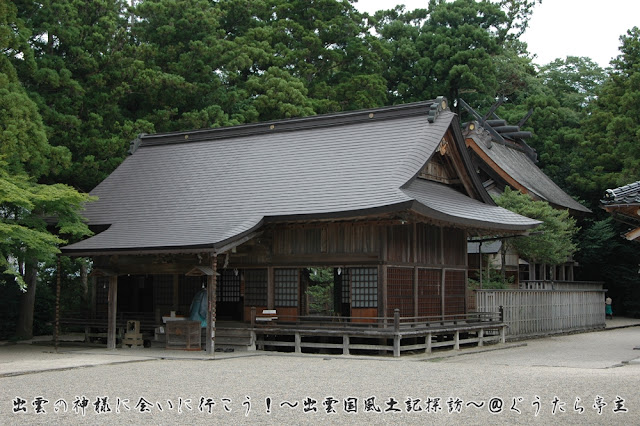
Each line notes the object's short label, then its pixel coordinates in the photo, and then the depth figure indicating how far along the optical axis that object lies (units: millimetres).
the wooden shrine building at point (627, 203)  15945
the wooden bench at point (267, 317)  20448
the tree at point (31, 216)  18844
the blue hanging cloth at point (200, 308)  20344
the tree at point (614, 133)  36375
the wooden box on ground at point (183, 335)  19781
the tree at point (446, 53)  45031
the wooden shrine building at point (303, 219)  19703
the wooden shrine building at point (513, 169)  35578
